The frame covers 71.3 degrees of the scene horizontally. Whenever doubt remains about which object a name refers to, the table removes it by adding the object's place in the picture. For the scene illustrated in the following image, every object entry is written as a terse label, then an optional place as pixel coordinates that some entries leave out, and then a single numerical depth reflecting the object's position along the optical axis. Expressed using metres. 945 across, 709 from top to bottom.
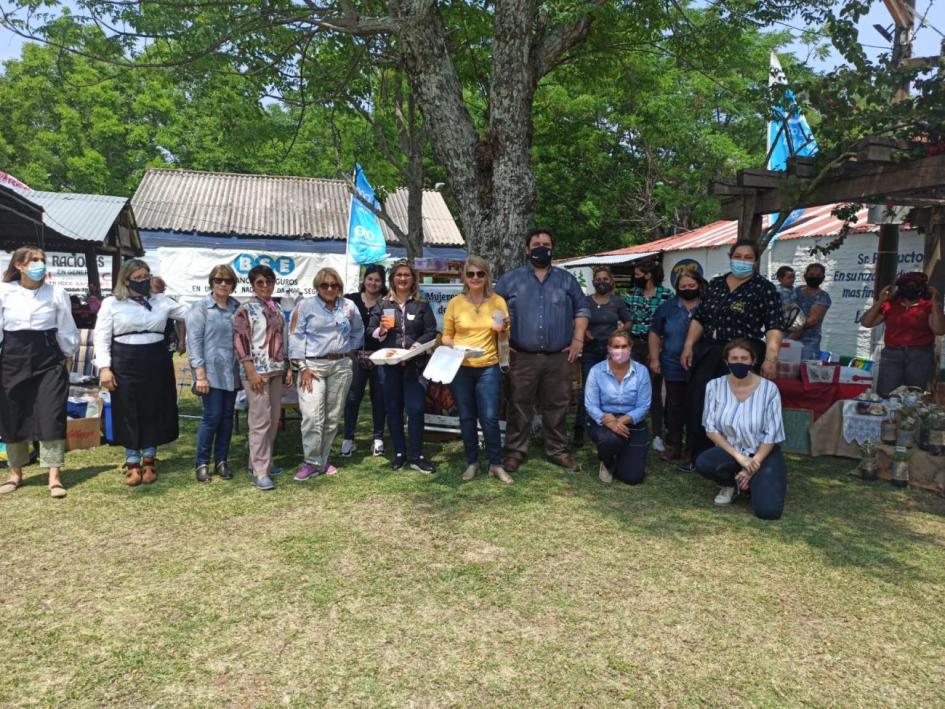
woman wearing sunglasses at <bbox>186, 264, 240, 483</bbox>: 5.05
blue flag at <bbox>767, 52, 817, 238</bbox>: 6.04
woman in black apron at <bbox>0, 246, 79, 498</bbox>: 4.76
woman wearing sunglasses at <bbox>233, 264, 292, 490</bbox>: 5.00
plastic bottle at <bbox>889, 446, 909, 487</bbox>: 5.31
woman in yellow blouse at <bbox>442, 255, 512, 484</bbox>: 5.20
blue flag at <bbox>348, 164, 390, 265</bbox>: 13.62
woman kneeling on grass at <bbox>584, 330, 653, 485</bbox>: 5.20
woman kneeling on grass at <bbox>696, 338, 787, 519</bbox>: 4.56
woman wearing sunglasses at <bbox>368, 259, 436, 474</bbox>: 5.61
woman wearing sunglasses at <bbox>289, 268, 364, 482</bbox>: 5.21
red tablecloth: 6.29
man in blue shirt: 5.42
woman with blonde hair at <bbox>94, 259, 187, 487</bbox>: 4.99
